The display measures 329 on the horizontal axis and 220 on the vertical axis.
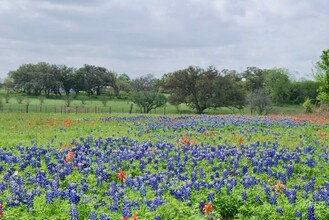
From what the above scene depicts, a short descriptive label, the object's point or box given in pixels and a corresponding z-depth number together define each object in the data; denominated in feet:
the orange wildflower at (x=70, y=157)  34.49
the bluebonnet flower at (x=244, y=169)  36.58
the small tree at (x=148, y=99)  198.80
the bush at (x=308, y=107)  168.04
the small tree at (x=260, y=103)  202.59
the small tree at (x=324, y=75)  138.72
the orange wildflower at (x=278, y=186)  28.51
